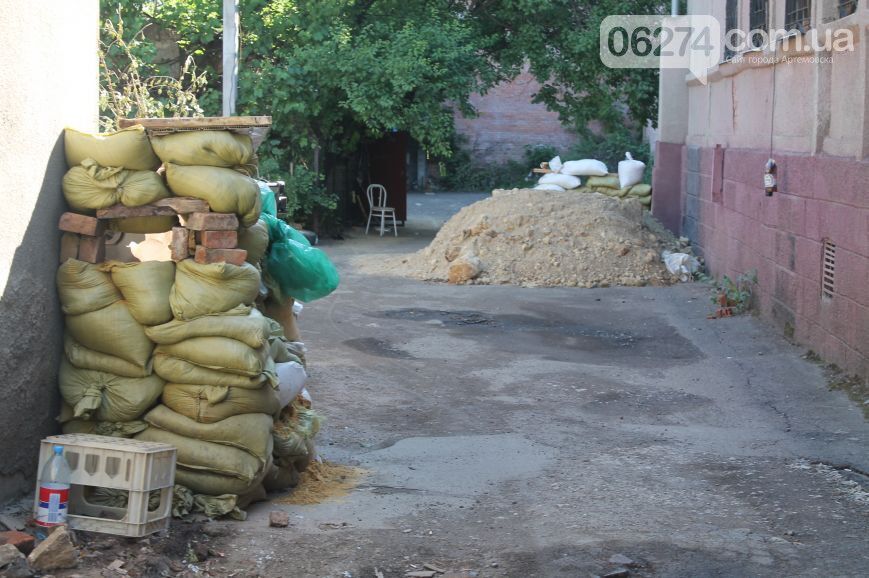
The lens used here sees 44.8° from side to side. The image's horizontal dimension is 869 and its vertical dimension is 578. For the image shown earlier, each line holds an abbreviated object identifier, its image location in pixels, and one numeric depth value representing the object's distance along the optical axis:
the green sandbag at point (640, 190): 18.28
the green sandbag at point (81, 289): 5.05
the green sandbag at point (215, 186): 5.06
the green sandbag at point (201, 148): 5.09
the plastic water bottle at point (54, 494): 4.45
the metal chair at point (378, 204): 20.39
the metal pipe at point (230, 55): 14.66
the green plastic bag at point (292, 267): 6.09
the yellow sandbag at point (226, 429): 4.88
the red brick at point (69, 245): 5.14
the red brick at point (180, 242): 5.06
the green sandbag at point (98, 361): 4.98
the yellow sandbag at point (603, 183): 18.66
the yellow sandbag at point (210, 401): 4.88
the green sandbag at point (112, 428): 4.93
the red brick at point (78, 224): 5.07
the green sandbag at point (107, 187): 5.08
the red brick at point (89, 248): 5.14
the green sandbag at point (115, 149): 5.10
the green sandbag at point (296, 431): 5.32
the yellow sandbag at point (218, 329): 4.91
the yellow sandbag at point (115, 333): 4.96
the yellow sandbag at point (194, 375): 4.91
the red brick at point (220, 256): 5.02
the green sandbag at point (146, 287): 4.98
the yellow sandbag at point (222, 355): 4.86
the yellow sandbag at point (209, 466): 4.86
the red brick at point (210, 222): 5.03
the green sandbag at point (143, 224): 5.21
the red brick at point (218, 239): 5.04
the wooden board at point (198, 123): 5.12
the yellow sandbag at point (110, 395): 4.92
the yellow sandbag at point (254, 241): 5.47
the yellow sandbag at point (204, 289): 4.97
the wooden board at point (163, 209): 5.07
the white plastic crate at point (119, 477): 4.48
